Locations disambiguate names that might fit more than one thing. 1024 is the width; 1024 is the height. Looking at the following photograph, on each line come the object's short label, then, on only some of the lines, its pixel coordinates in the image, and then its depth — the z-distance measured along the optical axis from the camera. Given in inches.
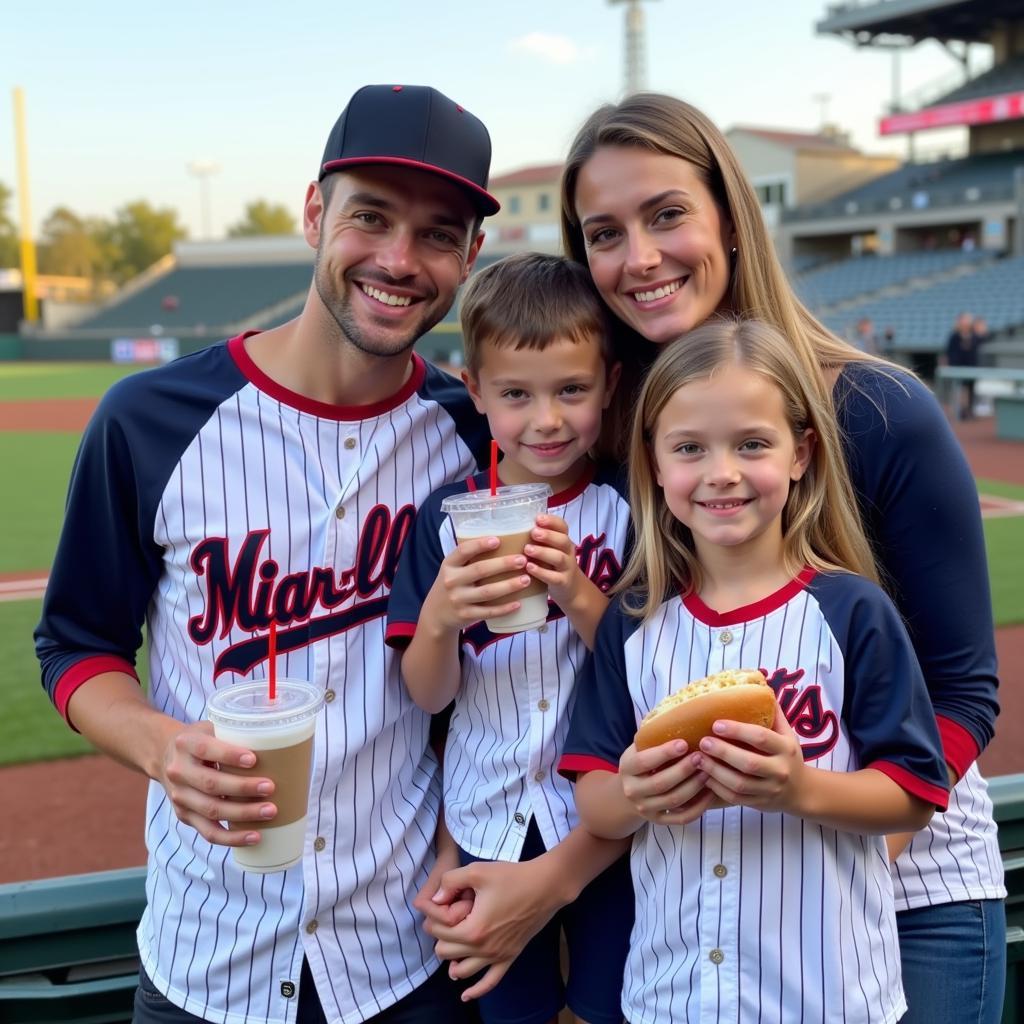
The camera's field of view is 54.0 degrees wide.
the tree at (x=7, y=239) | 3378.4
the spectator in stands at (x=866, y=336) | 881.4
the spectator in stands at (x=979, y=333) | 836.0
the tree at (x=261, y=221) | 4089.6
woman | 76.8
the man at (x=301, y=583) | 78.6
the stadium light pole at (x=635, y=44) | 2191.2
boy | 77.9
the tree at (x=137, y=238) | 3609.7
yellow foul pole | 2010.3
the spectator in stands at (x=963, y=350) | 784.3
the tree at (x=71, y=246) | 3339.1
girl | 67.6
